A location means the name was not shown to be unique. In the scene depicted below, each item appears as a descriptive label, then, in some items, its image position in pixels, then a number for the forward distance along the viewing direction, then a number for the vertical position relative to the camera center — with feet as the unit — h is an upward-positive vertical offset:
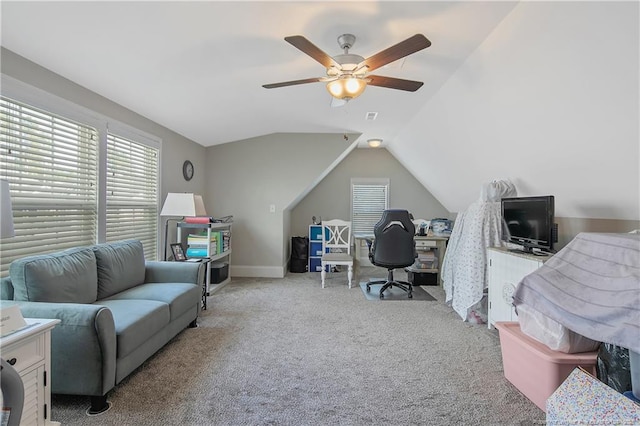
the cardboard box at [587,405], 4.36 -2.84
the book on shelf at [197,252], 13.01 -1.68
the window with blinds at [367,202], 21.13 +0.76
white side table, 4.50 -2.33
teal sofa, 5.74 -2.23
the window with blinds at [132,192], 10.15 +0.71
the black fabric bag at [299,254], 18.45 -2.48
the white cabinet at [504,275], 8.20 -1.78
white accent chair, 15.07 -1.70
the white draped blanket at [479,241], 10.46 -0.94
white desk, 15.20 -1.47
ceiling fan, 5.92 +3.19
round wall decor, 14.65 +2.03
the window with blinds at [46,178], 6.90 +0.83
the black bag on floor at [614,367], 5.18 -2.65
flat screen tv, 7.98 -0.21
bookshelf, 12.97 -1.52
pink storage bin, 5.81 -2.97
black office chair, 13.07 -1.20
